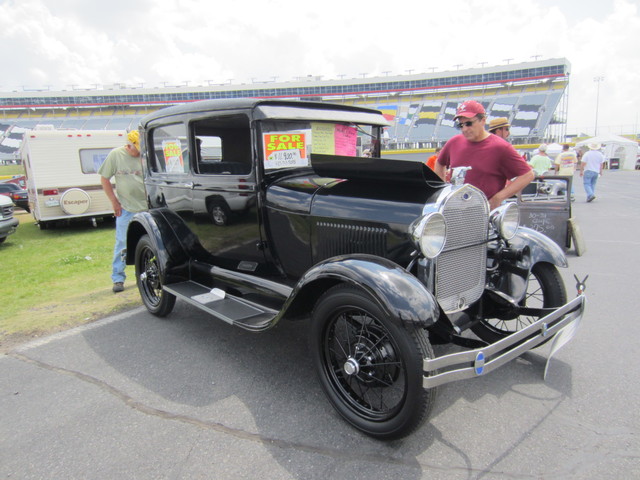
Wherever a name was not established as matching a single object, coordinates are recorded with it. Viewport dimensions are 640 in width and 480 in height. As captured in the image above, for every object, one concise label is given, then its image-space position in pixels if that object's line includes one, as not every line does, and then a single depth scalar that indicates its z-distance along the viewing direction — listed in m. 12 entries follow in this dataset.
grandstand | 41.81
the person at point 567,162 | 11.24
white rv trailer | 9.38
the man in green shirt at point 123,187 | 4.78
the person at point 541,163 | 9.95
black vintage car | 2.15
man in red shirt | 3.32
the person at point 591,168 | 11.39
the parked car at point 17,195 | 14.49
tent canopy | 29.79
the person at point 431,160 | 6.96
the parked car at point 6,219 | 8.23
